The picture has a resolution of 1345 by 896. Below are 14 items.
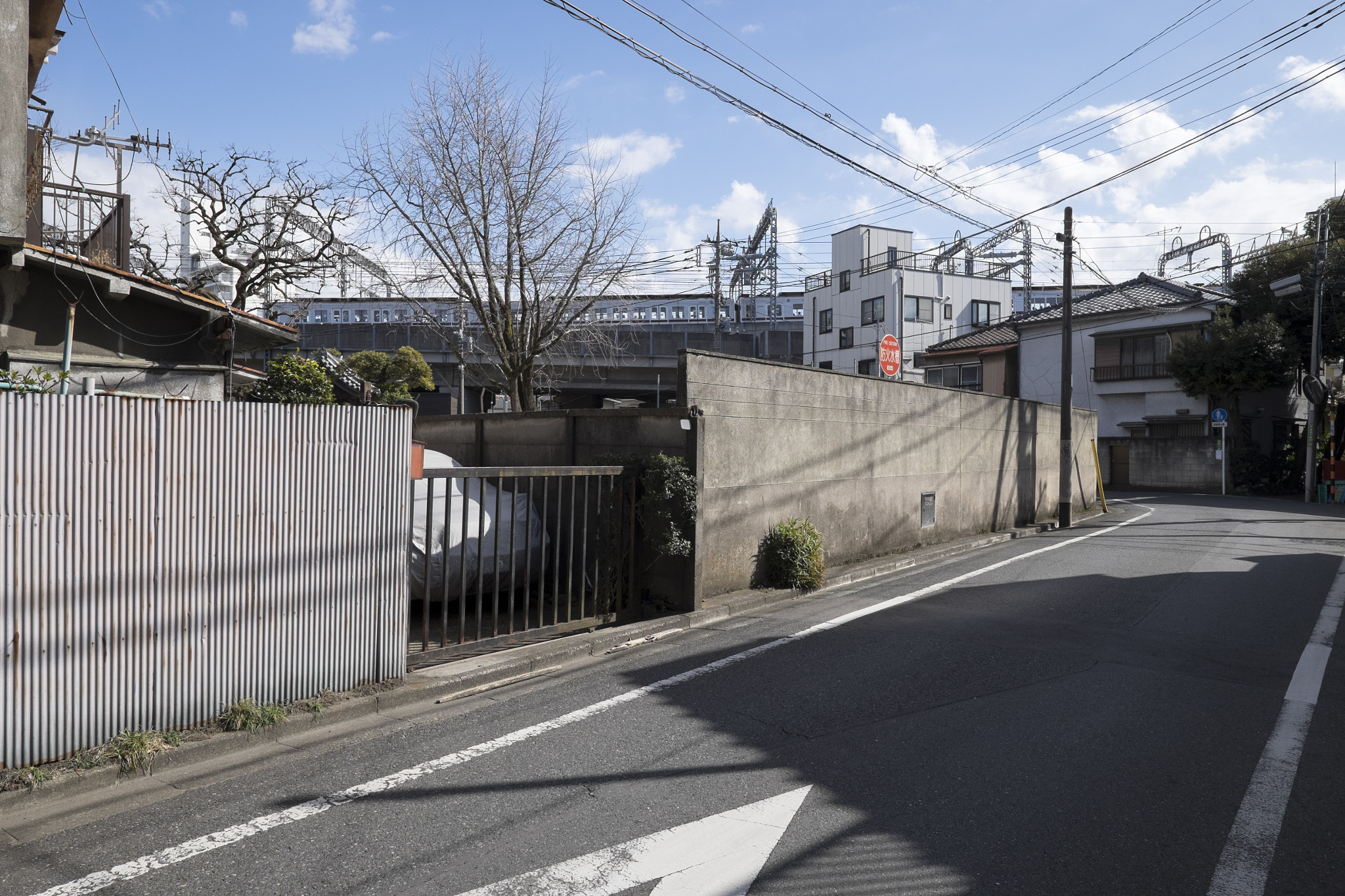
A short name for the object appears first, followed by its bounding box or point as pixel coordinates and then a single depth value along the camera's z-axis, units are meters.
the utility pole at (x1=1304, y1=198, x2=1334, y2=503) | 25.89
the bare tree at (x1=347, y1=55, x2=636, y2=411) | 13.78
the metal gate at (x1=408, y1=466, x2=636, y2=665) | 7.16
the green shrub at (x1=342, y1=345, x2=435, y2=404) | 27.09
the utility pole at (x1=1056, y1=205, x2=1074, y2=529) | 17.81
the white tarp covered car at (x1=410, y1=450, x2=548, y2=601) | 7.80
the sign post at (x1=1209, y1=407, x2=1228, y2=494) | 28.88
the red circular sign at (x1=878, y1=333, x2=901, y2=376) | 14.30
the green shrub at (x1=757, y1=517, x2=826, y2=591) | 9.77
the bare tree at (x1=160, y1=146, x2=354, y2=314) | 22.11
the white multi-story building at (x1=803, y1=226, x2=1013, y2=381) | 42.88
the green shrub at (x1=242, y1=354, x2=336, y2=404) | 13.15
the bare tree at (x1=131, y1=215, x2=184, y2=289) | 21.70
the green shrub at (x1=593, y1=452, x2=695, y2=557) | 8.16
